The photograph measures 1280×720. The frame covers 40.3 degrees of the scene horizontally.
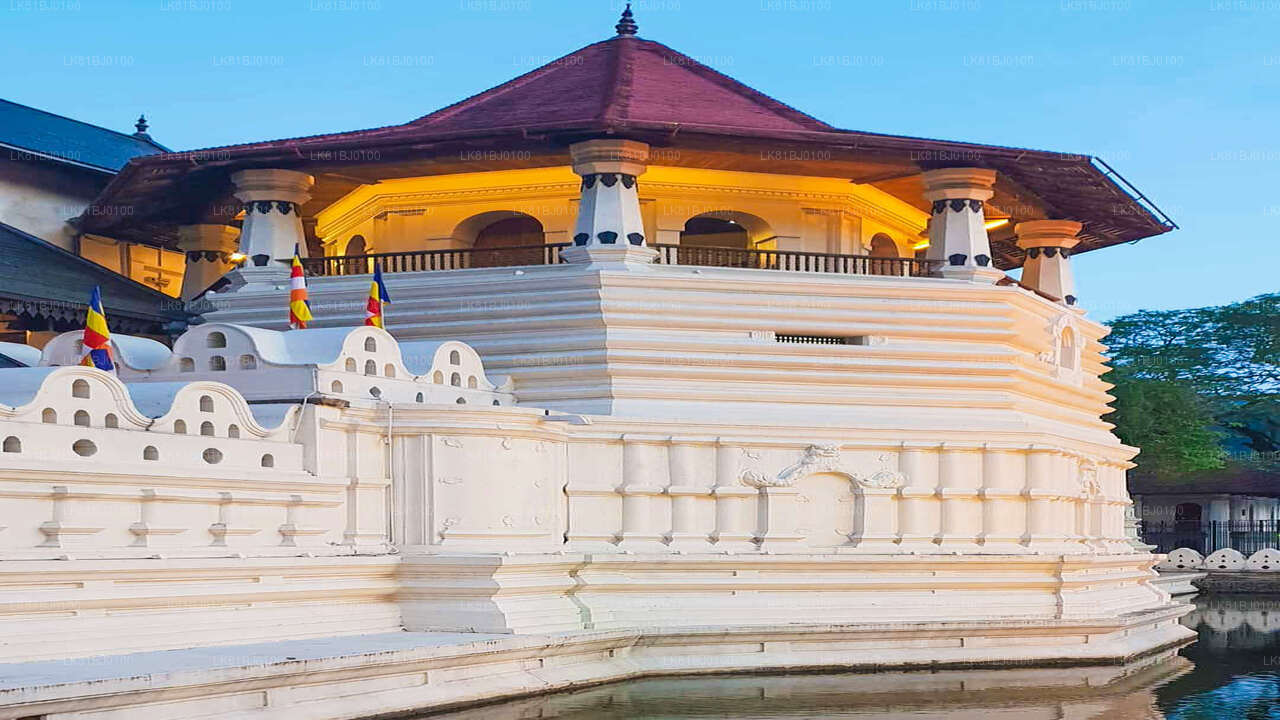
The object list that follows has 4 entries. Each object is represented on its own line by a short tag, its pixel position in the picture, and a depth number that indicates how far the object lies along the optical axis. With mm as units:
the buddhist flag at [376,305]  22281
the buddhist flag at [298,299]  22062
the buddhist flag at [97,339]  20297
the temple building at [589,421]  17250
